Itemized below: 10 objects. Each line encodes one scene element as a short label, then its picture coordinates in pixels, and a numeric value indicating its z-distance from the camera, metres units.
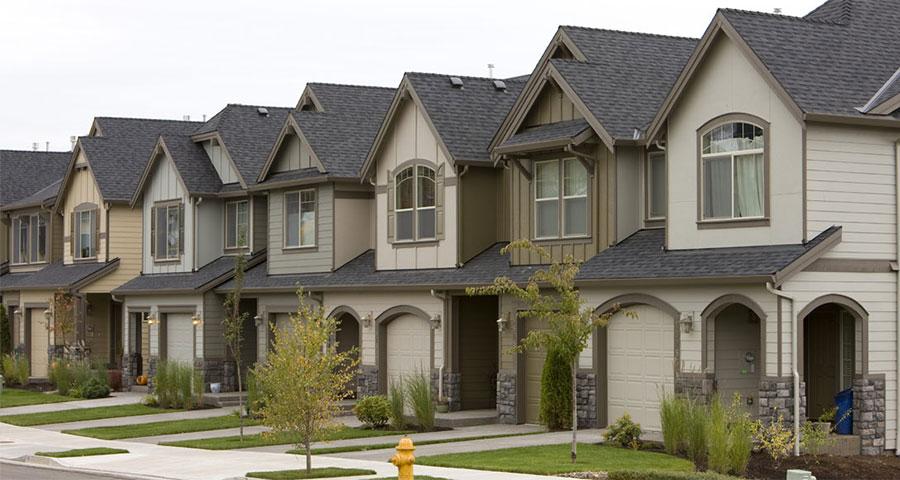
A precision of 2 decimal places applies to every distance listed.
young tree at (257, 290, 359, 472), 23.06
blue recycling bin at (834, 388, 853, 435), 25.09
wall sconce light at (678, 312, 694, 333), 25.95
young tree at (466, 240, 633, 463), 23.59
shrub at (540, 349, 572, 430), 28.61
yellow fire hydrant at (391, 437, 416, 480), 18.08
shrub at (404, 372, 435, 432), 30.17
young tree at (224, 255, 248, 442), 30.11
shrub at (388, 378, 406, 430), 30.62
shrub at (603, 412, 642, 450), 25.30
